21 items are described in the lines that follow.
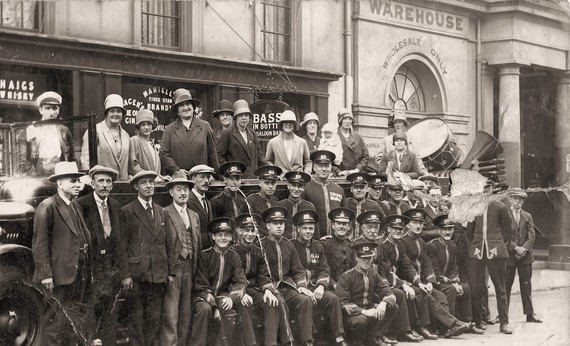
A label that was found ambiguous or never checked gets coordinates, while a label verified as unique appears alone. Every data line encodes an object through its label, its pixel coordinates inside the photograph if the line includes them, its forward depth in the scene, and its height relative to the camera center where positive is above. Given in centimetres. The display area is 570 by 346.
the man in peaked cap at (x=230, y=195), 795 -24
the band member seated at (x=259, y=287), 760 -115
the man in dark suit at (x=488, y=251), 979 -101
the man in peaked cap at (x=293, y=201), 852 -33
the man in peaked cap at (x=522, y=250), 1038 -106
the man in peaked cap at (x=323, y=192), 897 -24
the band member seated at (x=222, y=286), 729 -109
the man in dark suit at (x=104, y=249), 669 -67
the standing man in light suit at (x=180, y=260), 701 -81
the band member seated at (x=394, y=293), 884 -139
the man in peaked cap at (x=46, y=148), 687 +20
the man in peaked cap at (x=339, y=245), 867 -83
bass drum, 1172 +37
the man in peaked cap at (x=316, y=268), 814 -104
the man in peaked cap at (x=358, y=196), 930 -30
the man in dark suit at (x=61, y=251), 624 -65
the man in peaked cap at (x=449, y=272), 971 -127
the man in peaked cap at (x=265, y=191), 822 -21
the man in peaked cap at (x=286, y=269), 789 -100
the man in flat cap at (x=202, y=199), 761 -27
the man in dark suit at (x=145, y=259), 688 -78
